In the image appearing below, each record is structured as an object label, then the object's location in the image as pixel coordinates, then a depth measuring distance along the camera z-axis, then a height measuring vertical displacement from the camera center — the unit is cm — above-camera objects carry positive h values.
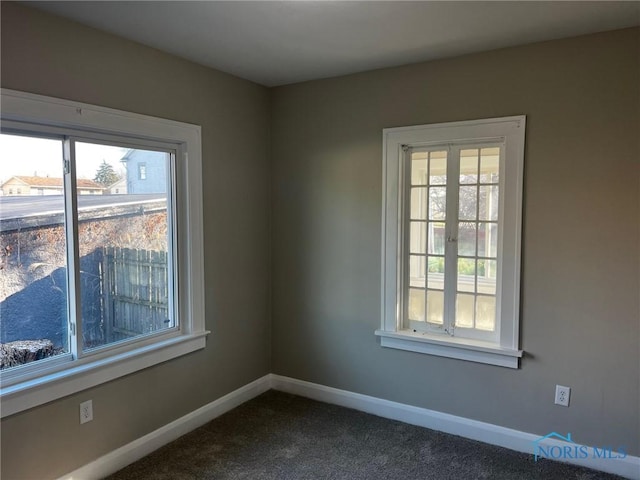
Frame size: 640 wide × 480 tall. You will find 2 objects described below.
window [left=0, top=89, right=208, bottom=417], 215 -24
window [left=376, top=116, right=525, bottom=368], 270 -16
